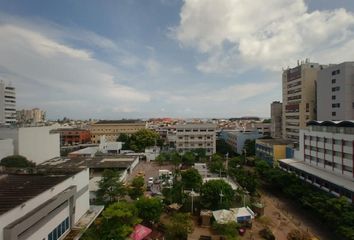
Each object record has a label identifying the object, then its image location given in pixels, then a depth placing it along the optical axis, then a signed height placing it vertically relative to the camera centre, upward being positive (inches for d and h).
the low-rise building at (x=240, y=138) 2746.1 -147.5
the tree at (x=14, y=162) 1605.6 -243.7
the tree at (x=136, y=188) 1172.5 -306.1
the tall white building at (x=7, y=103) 3383.4 +262.1
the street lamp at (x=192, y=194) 1186.8 -326.7
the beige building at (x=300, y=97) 2343.8 +259.5
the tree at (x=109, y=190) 1133.1 -292.9
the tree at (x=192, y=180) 1277.1 -279.9
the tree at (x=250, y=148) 2539.4 -232.5
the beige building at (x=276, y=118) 2910.9 +72.7
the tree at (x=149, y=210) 938.1 -314.5
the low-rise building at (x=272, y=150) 1975.9 -200.1
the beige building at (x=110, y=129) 3631.9 -79.1
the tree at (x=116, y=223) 766.2 -317.9
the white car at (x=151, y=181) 1565.3 -353.8
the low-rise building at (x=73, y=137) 3533.5 -187.7
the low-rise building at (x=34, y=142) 1796.3 -139.2
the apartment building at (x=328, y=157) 1157.7 -170.7
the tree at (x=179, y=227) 848.8 -344.2
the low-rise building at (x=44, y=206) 618.9 -232.5
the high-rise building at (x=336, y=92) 1882.4 +247.7
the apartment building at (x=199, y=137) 2586.1 -130.9
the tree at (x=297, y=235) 890.1 -388.0
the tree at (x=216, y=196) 1099.8 -307.9
